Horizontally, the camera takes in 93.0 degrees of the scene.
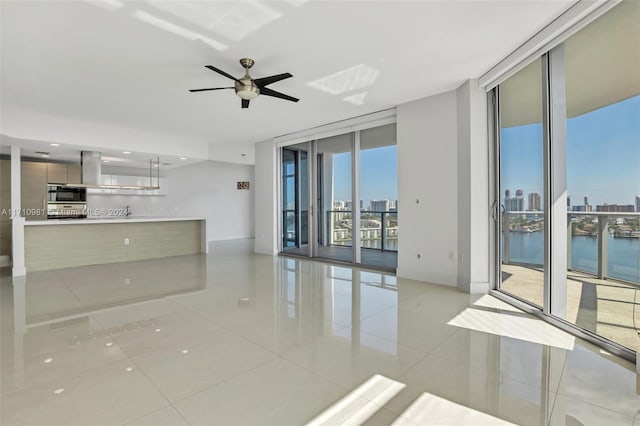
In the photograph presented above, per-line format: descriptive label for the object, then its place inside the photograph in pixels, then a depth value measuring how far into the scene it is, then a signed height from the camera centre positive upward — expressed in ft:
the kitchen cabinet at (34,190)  23.27 +1.84
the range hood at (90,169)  22.22 +3.23
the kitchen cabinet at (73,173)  25.40 +3.39
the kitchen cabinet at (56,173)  24.41 +3.31
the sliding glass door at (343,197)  19.38 +1.01
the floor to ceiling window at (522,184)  11.38 +1.01
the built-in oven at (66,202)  24.40 +0.90
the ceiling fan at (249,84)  11.14 +4.83
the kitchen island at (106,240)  18.88 -1.97
